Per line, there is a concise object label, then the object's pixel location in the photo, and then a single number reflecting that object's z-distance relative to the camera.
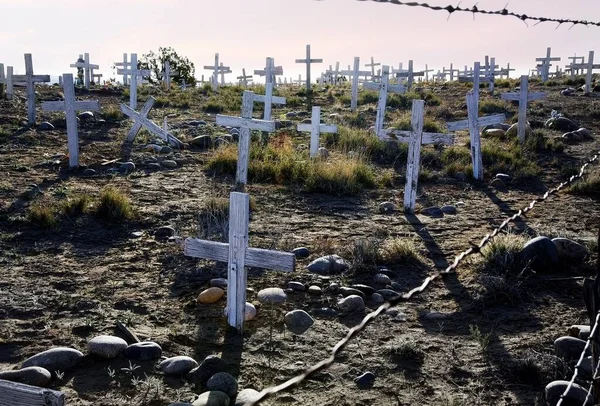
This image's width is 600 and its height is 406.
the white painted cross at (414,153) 8.92
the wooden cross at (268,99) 15.60
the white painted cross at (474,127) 11.29
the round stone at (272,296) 5.55
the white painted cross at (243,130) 9.91
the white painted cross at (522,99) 14.58
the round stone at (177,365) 4.25
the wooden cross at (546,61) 38.49
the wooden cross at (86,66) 28.94
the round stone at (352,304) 5.42
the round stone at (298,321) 5.07
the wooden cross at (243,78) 40.97
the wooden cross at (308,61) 28.05
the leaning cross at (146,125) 13.74
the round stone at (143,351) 4.45
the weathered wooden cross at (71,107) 11.25
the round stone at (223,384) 4.00
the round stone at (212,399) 3.76
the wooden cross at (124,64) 29.27
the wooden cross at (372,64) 44.70
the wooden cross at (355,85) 22.98
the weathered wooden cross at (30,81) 15.82
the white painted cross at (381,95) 15.17
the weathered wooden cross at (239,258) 4.76
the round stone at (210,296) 5.52
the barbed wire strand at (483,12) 2.52
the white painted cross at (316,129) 12.30
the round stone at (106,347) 4.45
